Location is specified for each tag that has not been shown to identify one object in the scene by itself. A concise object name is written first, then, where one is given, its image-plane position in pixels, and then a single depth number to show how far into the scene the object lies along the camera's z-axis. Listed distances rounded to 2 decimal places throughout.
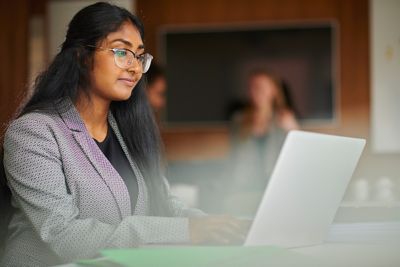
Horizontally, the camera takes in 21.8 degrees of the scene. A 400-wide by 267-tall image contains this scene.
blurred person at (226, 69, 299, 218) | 5.74
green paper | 1.71
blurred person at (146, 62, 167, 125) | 5.87
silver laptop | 1.86
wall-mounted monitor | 7.85
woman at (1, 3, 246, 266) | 2.06
